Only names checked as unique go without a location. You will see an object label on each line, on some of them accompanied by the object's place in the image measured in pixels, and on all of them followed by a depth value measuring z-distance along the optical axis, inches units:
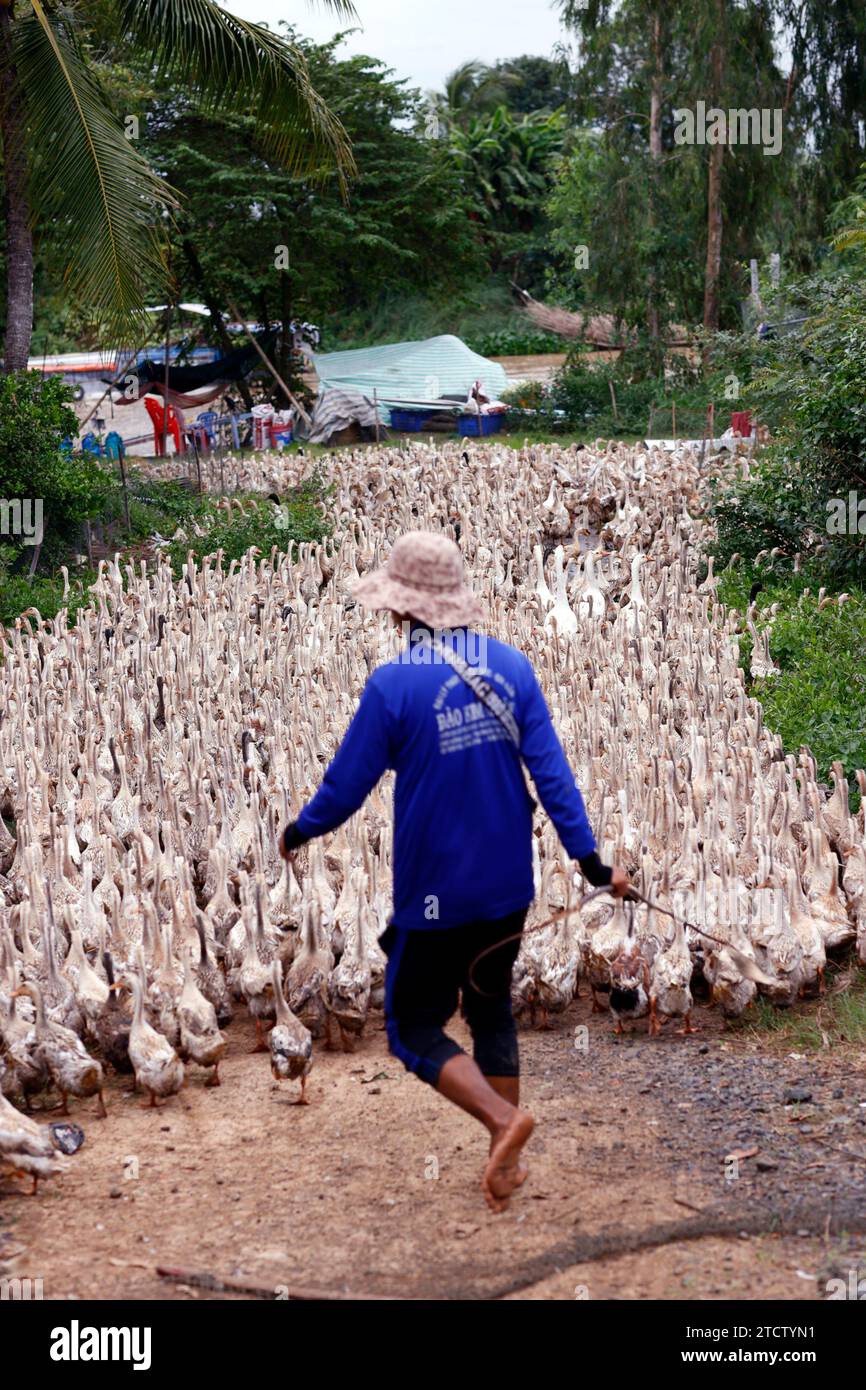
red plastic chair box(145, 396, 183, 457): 954.1
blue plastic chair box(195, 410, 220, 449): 1010.1
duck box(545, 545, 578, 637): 387.5
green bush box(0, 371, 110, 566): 516.7
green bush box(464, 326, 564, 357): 1517.0
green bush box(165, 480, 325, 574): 544.7
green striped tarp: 1080.2
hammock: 1003.9
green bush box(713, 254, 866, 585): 416.5
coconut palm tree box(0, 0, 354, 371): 475.8
